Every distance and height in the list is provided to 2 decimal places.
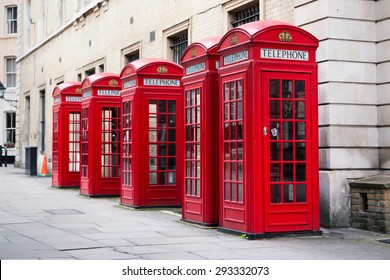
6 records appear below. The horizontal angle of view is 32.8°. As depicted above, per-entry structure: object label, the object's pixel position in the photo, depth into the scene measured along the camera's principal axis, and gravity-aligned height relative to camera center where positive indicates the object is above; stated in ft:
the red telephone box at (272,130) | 29.71 +1.53
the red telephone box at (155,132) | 43.11 +2.09
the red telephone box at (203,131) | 33.91 +1.71
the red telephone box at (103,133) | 52.01 +2.47
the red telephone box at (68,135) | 63.31 +2.84
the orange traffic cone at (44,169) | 84.58 -0.57
